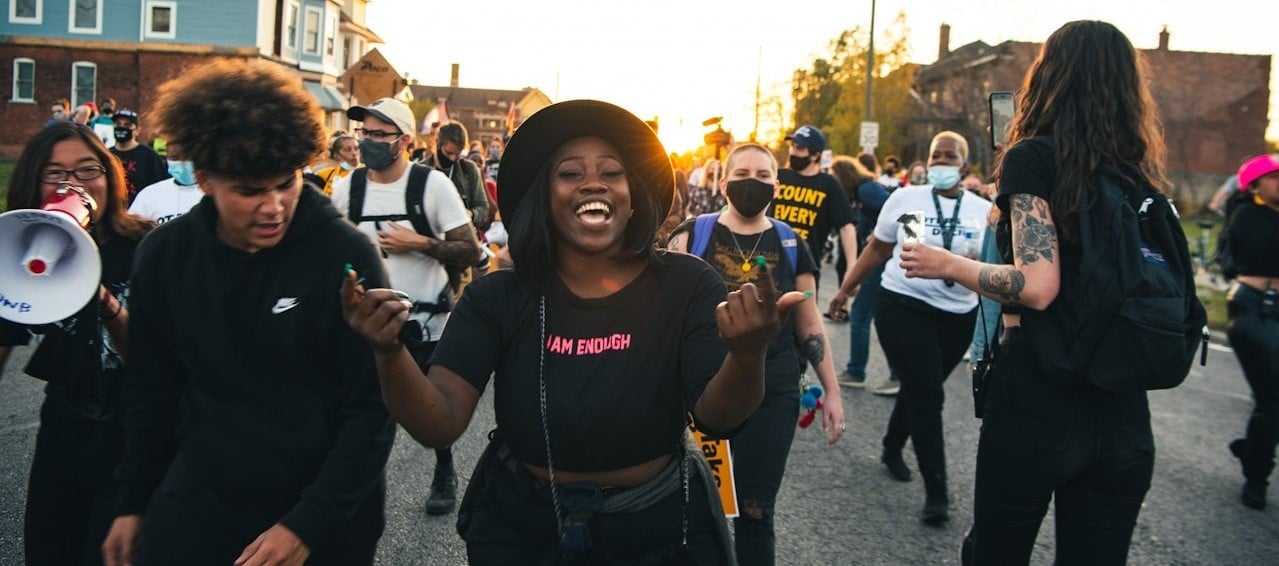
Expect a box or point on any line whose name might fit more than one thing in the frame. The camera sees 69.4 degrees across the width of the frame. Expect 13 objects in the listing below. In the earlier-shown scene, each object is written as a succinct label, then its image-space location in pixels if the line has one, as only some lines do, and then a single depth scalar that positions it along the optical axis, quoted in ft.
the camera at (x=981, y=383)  10.16
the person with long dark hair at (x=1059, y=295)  8.97
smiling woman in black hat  7.42
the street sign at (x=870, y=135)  80.33
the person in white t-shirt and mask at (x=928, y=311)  17.11
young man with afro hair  7.91
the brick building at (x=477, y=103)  371.35
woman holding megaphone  9.71
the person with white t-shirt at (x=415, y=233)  16.30
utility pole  85.31
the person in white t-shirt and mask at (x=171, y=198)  16.14
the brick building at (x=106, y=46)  124.06
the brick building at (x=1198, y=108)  139.03
